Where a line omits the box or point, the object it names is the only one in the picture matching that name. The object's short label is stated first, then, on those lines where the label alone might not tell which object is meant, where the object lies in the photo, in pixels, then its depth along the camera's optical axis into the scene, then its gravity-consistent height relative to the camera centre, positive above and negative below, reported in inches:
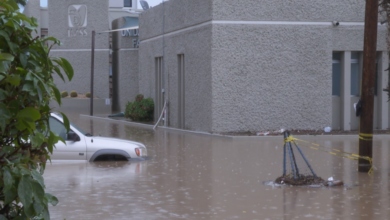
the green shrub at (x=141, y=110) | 1142.3 -38.6
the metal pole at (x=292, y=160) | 411.5 -51.8
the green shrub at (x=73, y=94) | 1755.7 -8.5
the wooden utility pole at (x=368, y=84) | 472.1 +5.3
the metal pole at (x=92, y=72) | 1384.1 +47.2
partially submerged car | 499.5 -50.5
